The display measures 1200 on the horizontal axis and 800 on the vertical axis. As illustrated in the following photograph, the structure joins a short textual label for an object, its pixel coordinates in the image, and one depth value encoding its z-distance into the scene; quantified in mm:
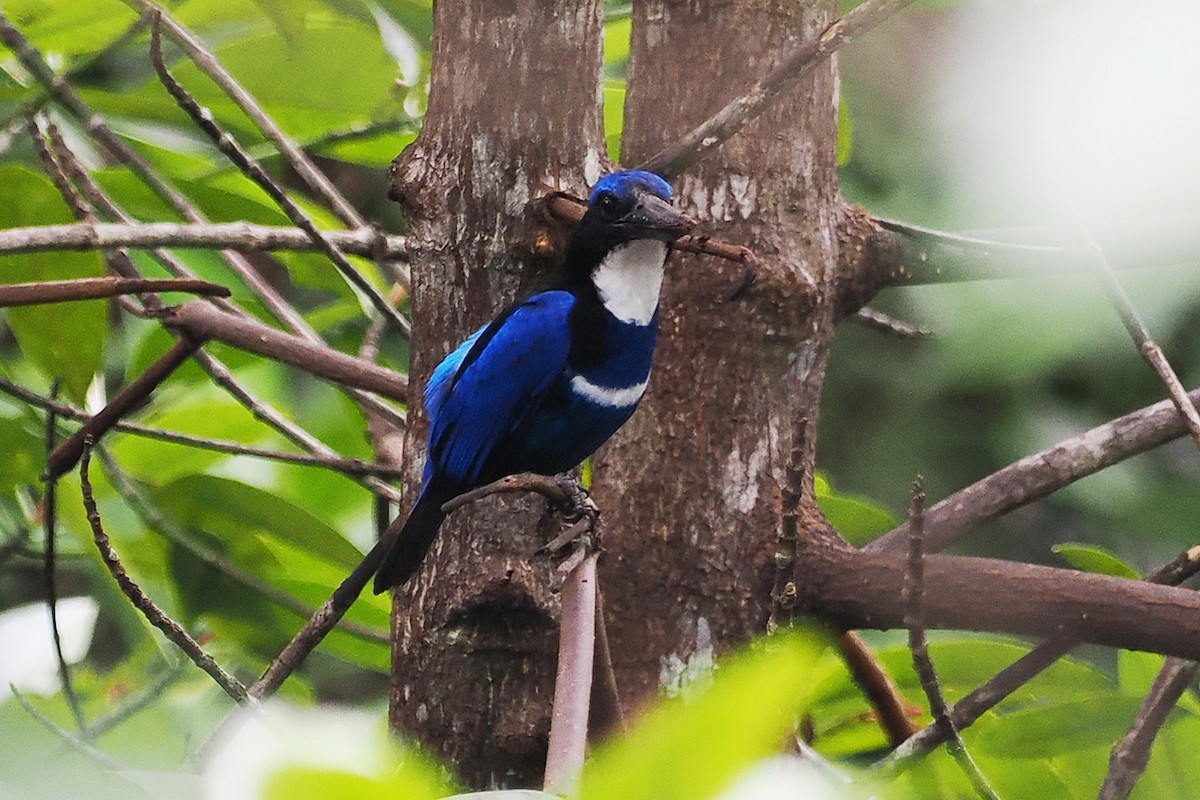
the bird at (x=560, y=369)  7009
